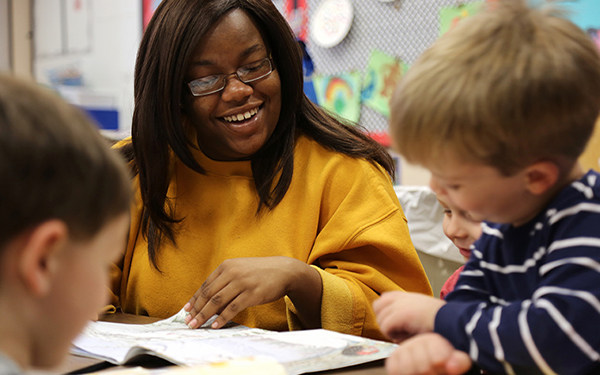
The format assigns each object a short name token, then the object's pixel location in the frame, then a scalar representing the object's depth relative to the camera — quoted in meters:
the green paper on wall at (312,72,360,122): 2.18
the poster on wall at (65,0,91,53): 3.41
